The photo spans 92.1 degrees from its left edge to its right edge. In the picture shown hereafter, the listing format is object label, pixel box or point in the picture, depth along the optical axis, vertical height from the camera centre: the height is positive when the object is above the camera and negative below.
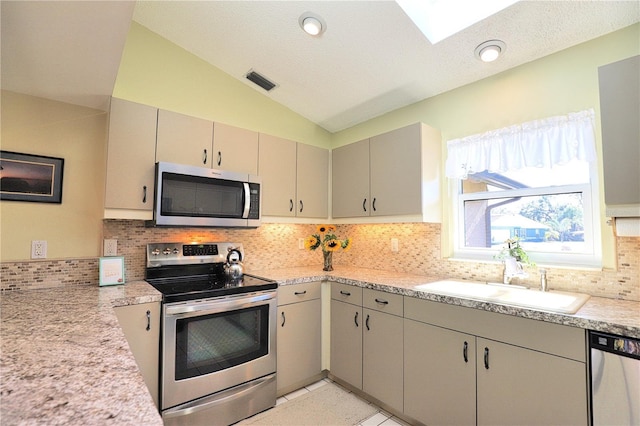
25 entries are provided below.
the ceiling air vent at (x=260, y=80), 2.67 +1.30
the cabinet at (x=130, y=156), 1.97 +0.46
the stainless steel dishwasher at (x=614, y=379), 1.22 -0.62
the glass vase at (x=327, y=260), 2.82 -0.31
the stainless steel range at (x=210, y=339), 1.83 -0.73
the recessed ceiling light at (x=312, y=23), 1.99 +1.33
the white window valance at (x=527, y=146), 1.85 +0.55
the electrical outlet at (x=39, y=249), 1.94 -0.15
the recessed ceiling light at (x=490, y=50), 1.95 +1.14
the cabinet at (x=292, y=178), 2.69 +0.46
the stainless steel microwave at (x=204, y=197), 2.06 +0.21
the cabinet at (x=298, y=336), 2.35 -0.87
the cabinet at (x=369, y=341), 2.09 -0.85
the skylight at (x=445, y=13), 1.79 +1.31
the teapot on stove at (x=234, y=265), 2.45 -0.31
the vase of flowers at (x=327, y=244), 2.78 -0.16
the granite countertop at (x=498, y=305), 1.29 -0.41
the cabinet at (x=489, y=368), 1.39 -0.74
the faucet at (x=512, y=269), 1.96 -0.27
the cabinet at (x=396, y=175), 2.38 +0.43
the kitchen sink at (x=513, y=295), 1.53 -0.40
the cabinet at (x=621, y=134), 1.37 +0.42
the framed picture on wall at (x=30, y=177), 1.87 +0.31
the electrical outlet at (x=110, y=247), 2.14 -0.15
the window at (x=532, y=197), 1.89 +0.21
